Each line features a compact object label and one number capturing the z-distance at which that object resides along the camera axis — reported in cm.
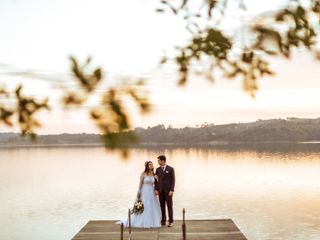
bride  1706
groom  1677
